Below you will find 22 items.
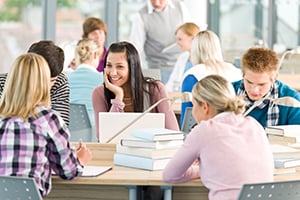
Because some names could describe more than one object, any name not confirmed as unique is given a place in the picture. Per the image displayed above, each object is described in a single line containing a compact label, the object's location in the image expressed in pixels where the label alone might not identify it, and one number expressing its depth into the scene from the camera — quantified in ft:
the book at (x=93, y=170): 13.98
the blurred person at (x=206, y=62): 23.27
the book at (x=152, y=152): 14.37
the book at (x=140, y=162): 14.38
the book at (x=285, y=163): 14.45
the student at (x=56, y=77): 18.07
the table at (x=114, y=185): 13.59
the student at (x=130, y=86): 19.09
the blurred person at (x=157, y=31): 33.00
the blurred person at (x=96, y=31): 30.20
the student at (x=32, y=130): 13.37
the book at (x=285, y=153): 14.81
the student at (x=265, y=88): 17.57
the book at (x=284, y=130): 15.88
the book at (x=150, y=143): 14.34
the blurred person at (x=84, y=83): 23.19
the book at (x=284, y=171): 14.38
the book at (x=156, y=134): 14.36
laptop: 15.79
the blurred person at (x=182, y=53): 28.57
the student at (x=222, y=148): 13.01
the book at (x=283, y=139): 15.73
